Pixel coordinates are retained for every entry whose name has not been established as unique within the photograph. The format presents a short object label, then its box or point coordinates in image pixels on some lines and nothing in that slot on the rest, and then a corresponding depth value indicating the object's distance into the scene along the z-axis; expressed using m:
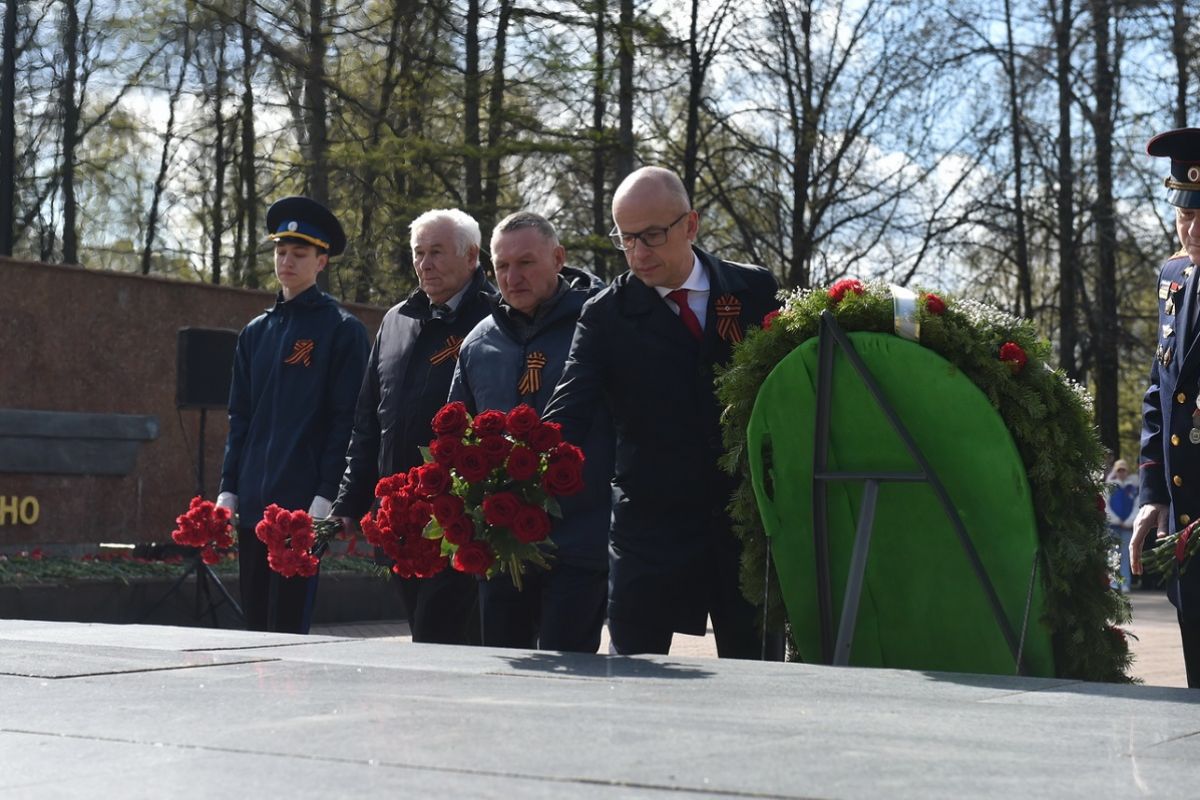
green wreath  4.78
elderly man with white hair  6.43
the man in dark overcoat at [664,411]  5.22
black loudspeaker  15.02
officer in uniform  4.89
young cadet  6.97
